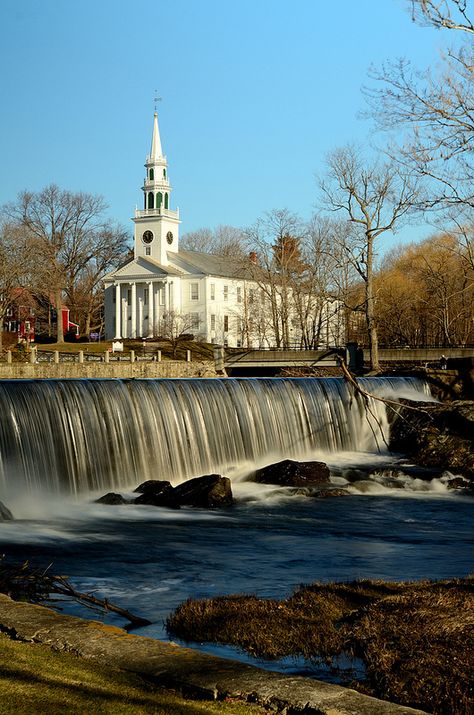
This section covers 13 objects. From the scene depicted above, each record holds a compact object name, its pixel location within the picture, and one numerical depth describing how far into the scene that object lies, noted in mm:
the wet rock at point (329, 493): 19906
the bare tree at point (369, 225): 43438
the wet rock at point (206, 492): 18406
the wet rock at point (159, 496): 18312
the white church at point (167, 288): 83688
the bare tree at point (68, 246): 77250
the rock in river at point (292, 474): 21391
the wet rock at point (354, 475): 22344
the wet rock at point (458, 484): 21594
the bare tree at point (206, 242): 116838
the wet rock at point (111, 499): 18219
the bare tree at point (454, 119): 20219
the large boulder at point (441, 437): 24312
